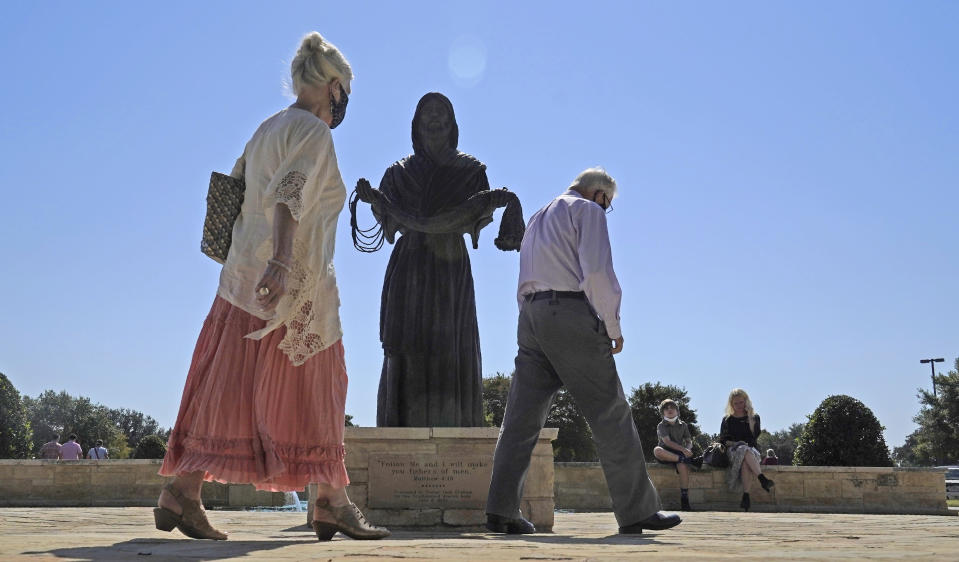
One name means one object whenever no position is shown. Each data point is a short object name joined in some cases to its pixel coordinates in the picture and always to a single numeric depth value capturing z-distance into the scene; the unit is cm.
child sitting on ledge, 1202
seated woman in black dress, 1170
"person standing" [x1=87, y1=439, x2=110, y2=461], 1741
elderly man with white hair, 463
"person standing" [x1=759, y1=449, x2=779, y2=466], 1691
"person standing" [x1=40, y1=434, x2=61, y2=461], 1706
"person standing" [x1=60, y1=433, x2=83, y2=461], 1702
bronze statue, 662
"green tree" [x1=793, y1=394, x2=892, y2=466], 1520
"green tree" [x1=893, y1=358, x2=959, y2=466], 4666
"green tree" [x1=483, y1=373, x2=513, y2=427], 5066
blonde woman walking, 364
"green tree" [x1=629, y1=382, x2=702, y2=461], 4019
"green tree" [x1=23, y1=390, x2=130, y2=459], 8749
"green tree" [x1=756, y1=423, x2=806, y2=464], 8568
